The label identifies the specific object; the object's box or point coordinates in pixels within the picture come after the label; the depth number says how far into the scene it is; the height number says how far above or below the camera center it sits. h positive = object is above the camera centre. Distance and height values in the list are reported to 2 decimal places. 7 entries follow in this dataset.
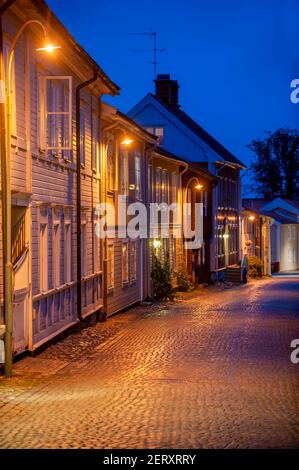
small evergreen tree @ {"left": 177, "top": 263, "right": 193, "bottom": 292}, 39.34 -1.78
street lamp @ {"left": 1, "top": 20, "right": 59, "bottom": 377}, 13.74 +0.31
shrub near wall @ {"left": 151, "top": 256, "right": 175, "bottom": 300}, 33.53 -1.56
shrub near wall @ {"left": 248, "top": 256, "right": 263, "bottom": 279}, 56.50 -1.80
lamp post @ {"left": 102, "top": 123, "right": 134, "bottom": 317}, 24.96 +1.33
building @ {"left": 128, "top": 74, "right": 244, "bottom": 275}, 48.81 +4.79
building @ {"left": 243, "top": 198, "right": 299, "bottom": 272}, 71.12 +0.43
